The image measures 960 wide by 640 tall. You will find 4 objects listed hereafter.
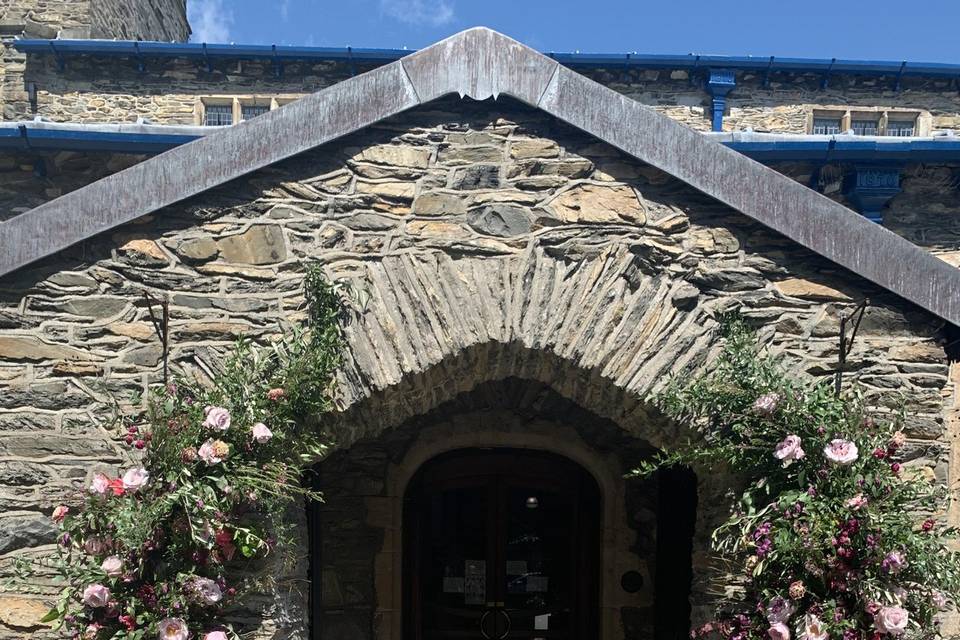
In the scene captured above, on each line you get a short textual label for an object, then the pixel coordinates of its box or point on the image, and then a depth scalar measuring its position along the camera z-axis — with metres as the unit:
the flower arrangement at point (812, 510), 2.84
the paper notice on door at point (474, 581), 5.27
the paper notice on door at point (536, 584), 5.30
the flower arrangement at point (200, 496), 2.86
